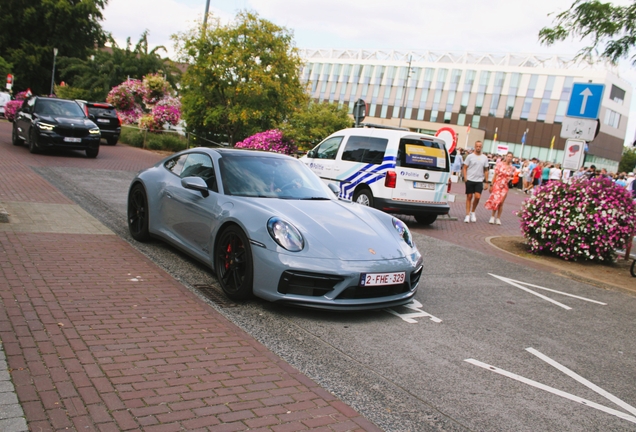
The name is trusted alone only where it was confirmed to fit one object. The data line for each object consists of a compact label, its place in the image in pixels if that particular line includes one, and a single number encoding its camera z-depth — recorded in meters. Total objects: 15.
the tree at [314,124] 19.36
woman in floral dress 13.72
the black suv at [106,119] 24.96
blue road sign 10.40
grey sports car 5.10
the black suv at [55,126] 17.09
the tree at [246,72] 21.52
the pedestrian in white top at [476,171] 13.65
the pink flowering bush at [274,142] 19.16
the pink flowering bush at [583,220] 9.71
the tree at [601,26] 9.97
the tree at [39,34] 54.41
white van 11.82
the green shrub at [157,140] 25.79
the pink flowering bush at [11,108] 32.97
